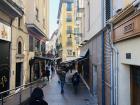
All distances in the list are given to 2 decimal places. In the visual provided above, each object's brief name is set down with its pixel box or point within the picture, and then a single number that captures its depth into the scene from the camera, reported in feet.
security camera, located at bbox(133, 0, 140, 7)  8.85
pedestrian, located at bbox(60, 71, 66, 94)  28.40
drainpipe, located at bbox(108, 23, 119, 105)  13.41
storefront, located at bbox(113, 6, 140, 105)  9.94
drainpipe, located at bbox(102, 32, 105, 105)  17.25
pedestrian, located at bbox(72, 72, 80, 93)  29.12
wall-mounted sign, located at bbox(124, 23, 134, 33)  10.24
